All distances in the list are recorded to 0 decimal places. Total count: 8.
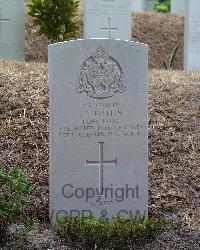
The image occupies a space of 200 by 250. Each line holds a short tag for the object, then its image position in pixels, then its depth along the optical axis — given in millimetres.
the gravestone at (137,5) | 19844
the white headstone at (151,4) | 34819
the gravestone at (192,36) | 12016
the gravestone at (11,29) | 10477
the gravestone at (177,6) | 17709
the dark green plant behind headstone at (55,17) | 10547
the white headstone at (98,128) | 5480
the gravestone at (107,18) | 11102
